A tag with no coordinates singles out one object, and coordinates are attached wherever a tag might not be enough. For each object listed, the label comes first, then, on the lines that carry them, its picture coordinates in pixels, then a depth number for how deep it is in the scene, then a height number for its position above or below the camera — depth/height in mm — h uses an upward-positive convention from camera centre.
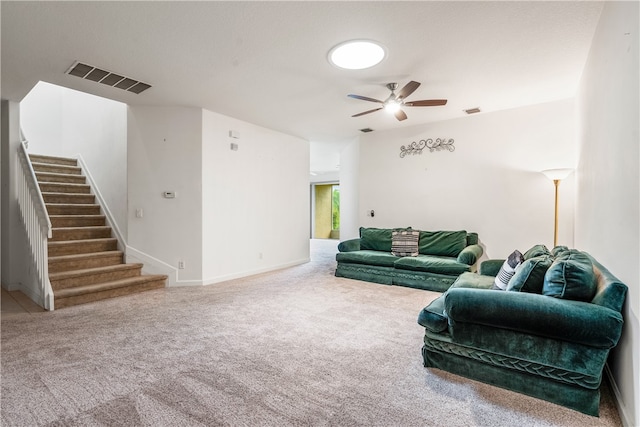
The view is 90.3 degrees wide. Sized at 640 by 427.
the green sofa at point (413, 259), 4207 -739
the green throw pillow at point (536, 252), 2822 -400
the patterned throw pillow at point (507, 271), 2453 -503
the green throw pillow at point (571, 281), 1803 -423
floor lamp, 3902 +414
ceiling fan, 3491 +1238
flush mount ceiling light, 2832 +1444
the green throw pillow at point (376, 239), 5305 -542
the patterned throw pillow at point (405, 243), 4934 -558
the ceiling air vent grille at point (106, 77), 3272 +1416
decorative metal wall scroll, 5250 +1056
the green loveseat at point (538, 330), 1678 -719
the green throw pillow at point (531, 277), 2055 -452
